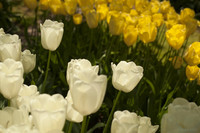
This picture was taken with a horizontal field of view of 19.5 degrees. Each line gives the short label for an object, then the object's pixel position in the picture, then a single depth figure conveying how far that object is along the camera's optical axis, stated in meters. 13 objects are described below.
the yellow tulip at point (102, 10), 1.67
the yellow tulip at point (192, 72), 1.41
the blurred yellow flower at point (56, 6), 1.64
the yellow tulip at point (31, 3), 1.69
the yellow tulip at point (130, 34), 1.47
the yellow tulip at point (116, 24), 1.49
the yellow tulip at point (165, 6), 1.87
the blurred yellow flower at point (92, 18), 1.57
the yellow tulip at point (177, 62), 1.53
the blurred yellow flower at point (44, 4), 1.66
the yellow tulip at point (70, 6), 1.65
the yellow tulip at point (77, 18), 1.71
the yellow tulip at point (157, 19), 1.66
